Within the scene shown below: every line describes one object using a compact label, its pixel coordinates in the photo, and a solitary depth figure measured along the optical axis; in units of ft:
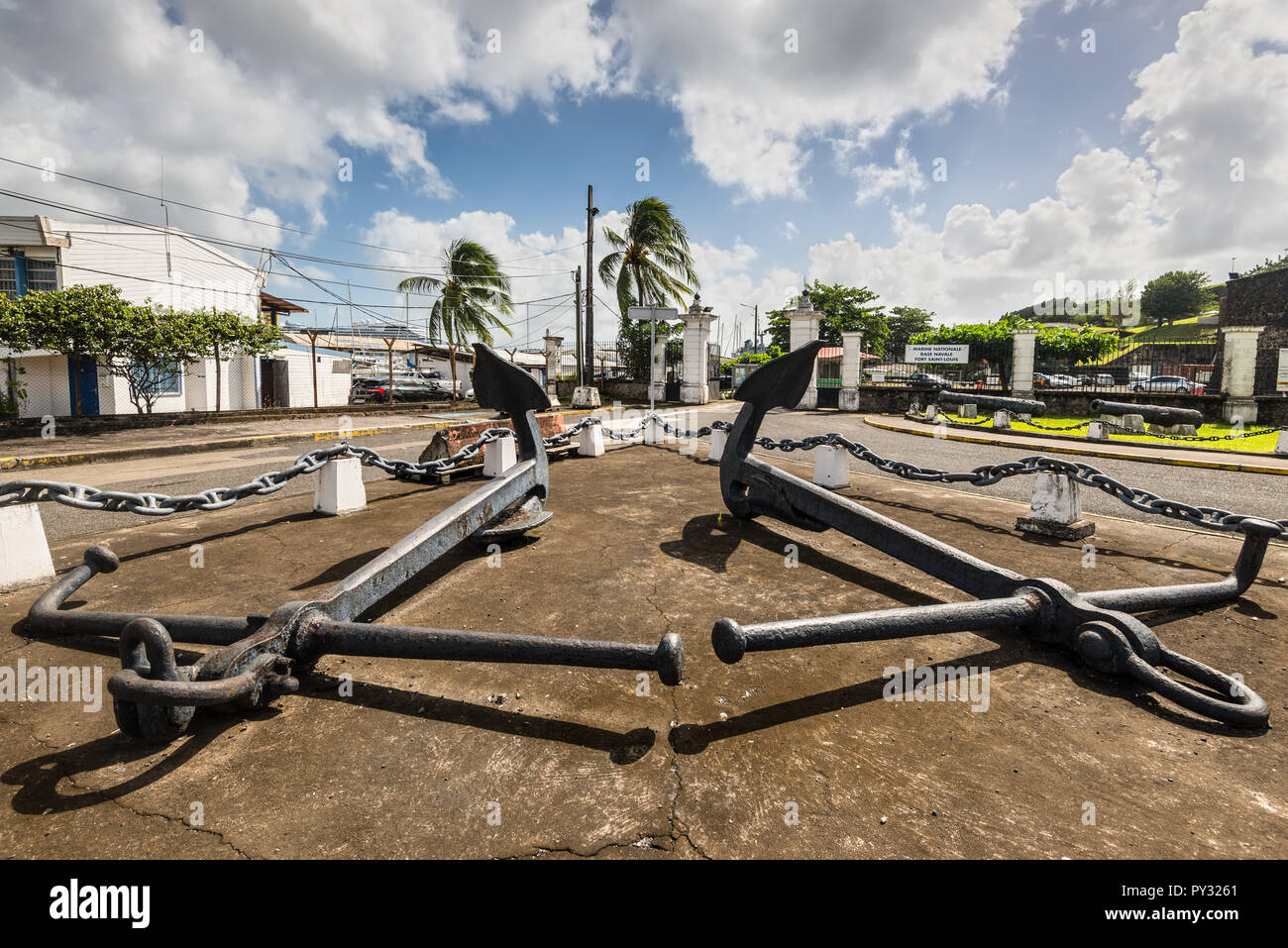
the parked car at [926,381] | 68.06
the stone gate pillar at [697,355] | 71.00
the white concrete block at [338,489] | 16.10
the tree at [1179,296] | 223.30
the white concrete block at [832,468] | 20.18
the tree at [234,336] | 52.24
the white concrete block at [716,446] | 23.88
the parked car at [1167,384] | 74.84
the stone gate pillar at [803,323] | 64.64
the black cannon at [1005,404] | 45.55
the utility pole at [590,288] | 74.49
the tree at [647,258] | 78.89
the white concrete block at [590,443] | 26.61
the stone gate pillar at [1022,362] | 65.62
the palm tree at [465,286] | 81.46
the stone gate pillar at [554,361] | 78.48
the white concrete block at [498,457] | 19.99
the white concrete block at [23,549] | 10.41
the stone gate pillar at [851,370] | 66.13
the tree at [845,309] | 130.21
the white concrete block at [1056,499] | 13.97
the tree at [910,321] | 209.36
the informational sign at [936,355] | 71.31
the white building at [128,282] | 50.16
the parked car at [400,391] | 84.69
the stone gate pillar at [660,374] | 77.49
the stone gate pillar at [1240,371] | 52.44
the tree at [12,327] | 39.88
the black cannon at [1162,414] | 42.42
